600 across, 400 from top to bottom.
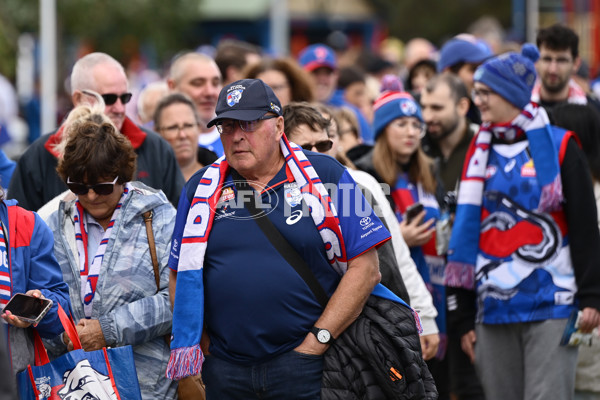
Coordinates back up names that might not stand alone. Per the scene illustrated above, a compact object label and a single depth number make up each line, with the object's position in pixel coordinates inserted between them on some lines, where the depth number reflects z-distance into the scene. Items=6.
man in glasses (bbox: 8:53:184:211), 12.35
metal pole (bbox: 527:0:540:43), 39.84
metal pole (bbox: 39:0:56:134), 24.64
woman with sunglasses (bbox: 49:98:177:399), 10.10
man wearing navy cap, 9.00
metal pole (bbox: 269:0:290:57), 44.41
